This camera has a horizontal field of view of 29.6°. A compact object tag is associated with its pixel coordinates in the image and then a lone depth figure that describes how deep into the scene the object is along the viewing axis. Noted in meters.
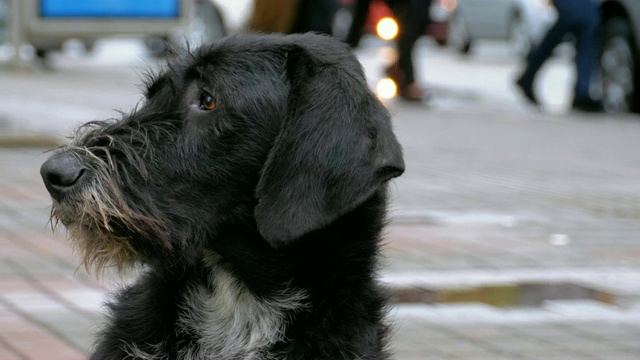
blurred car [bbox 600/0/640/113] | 15.36
